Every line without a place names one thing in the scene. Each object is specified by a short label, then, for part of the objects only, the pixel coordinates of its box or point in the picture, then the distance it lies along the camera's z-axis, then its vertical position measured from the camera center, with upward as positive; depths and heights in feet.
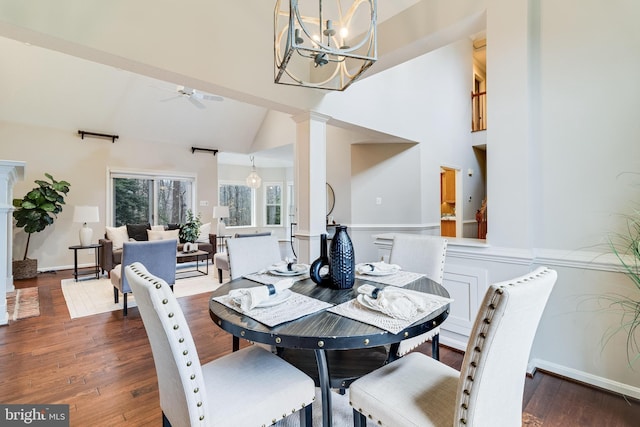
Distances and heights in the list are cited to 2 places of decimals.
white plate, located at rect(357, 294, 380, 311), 4.24 -1.26
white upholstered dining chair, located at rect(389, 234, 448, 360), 6.84 -0.97
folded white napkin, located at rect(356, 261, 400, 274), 6.29 -1.13
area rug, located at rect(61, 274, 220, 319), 11.85 -3.53
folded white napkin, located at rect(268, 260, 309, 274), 6.57 -1.16
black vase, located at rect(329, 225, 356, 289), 5.34 -0.80
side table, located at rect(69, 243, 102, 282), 16.53 -3.15
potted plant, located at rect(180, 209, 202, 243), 18.80 -0.92
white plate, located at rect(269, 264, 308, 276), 6.48 -1.21
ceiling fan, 15.55 +6.34
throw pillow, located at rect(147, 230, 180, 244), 18.75 -1.21
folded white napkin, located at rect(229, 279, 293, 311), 4.26 -1.17
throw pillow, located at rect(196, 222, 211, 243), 22.07 -1.30
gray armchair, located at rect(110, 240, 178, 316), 11.03 -1.65
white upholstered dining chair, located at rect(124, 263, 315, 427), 3.20 -2.19
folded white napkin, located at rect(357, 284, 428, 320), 4.02 -1.23
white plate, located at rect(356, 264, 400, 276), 6.19 -1.19
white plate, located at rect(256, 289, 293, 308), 4.37 -1.26
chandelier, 4.94 +5.20
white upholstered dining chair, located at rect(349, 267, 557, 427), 2.94 -1.88
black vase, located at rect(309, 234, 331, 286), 5.62 -1.00
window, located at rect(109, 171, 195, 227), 21.83 +1.36
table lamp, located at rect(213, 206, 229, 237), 23.02 +0.07
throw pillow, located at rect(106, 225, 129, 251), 17.97 -1.22
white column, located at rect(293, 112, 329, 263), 11.88 +1.22
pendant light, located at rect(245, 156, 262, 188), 25.43 +2.82
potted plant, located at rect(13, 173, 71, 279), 16.46 +0.27
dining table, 3.60 -1.39
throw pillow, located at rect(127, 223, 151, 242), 19.15 -1.00
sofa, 16.43 -1.40
